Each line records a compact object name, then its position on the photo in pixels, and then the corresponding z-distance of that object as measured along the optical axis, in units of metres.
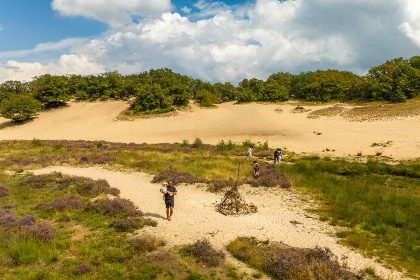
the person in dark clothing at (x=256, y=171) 22.81
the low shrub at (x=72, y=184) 18.86
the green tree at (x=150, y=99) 86.62
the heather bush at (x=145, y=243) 10.60
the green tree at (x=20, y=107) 78.00
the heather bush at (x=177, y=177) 21.55
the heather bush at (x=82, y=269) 8.92
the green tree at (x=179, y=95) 92.00
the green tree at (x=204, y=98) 100.31
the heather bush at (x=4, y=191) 17.87
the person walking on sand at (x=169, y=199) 13.72
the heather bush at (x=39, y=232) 11.18
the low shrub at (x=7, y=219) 12.65
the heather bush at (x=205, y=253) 9.78
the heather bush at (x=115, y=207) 14.52
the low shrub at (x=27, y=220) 12.76
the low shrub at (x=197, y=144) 45.11
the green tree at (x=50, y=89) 87.81
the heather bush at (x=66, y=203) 15.27
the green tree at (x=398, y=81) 73.62
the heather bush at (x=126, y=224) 12.70
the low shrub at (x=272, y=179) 20.21
